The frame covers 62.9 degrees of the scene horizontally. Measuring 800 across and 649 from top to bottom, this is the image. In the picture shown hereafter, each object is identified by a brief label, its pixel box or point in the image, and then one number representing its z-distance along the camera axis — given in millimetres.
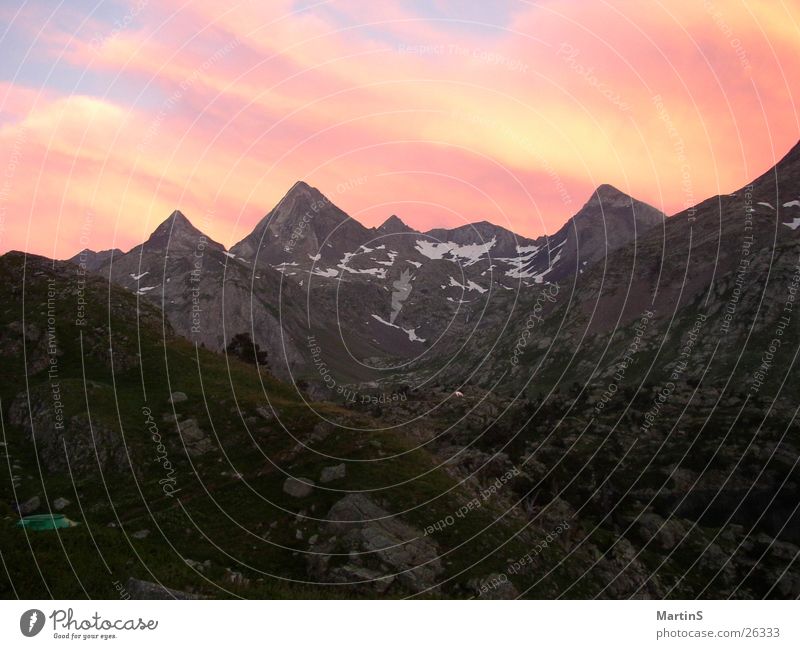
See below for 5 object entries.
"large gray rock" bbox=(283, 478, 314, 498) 41312
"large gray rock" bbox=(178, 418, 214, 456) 46812
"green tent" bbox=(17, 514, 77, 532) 31461
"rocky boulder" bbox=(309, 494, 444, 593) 34781
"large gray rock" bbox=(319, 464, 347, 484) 42188
